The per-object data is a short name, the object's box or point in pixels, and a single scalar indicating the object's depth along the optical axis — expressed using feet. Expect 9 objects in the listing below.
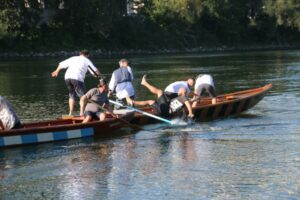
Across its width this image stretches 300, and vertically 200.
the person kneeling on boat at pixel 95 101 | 50.44
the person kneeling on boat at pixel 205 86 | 62.13
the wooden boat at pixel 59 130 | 45.50
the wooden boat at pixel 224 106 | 57.39
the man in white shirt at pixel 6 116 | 45.37
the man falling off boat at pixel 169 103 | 55.67
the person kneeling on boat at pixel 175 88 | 56.85
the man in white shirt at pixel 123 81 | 56.95
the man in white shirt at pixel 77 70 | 54.60
